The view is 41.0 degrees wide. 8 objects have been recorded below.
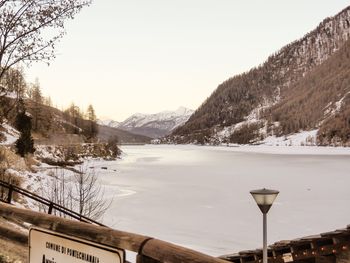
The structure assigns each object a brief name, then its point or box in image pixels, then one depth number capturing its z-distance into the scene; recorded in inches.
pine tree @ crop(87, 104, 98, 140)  5628.9
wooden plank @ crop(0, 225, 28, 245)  259.0
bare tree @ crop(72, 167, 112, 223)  1139.3
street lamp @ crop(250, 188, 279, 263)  444.1
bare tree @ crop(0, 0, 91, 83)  534.0
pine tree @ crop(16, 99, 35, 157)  2213.3
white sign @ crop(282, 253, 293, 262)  758.5
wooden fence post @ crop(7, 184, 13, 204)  564.8
